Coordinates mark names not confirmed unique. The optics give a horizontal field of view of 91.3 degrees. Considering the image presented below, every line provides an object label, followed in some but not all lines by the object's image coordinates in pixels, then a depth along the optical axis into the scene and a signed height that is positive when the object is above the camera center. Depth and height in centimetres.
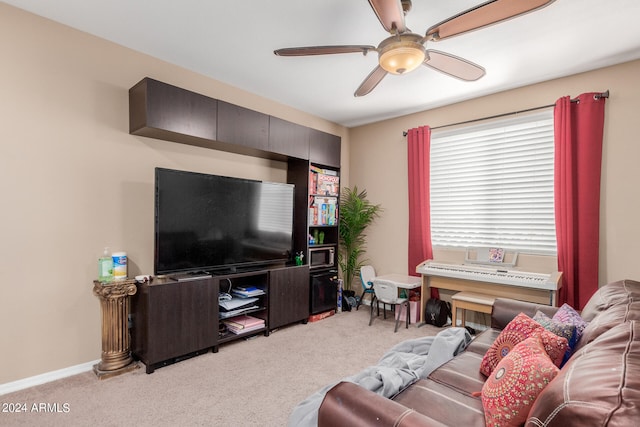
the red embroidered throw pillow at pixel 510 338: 165 -65
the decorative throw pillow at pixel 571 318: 161 -56
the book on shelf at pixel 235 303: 308 -86
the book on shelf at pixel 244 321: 322 -109
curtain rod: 292 +116
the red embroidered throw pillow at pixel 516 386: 109 -62
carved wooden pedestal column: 248 -88
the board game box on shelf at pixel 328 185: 414 +45
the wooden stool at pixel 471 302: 317 -88
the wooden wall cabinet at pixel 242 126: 311 +96
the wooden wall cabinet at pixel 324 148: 404 +93
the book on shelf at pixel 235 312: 307 -95
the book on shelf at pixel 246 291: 330 -79
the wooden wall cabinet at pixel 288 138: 356 +95
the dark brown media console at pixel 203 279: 260 -57
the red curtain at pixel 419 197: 405 +27
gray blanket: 154 -88
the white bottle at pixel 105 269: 258 -42
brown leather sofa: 71 -47
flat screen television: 275 -4
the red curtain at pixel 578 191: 294 +25
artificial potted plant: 460 -13
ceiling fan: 154 +105
